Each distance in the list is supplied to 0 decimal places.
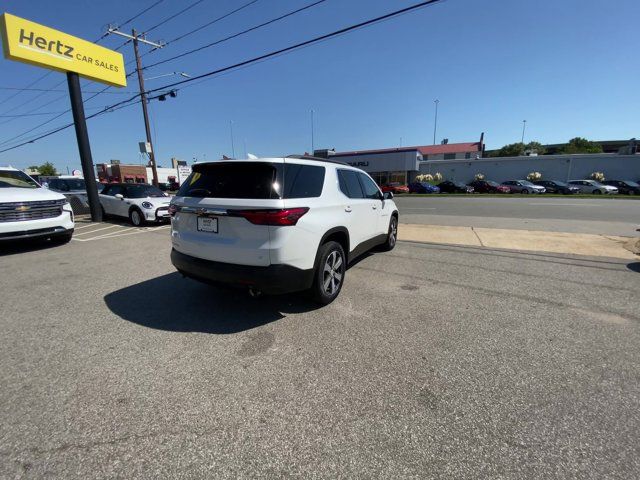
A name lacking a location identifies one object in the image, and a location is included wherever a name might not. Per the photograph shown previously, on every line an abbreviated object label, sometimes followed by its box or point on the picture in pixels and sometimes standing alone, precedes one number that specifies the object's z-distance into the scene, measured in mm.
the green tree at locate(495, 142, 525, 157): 82750
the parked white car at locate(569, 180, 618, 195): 31562
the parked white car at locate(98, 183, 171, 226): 10594
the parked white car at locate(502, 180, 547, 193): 33688
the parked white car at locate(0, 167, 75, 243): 6379
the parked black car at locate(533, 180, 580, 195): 32344
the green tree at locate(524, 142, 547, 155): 85325
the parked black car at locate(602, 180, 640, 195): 30980
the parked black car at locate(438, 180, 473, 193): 36969
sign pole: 11133
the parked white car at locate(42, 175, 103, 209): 13281
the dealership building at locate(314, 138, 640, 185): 37156
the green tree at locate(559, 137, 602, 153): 72838
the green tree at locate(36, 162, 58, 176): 96862
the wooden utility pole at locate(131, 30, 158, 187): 18408
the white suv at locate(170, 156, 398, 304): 3211
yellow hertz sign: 9828
